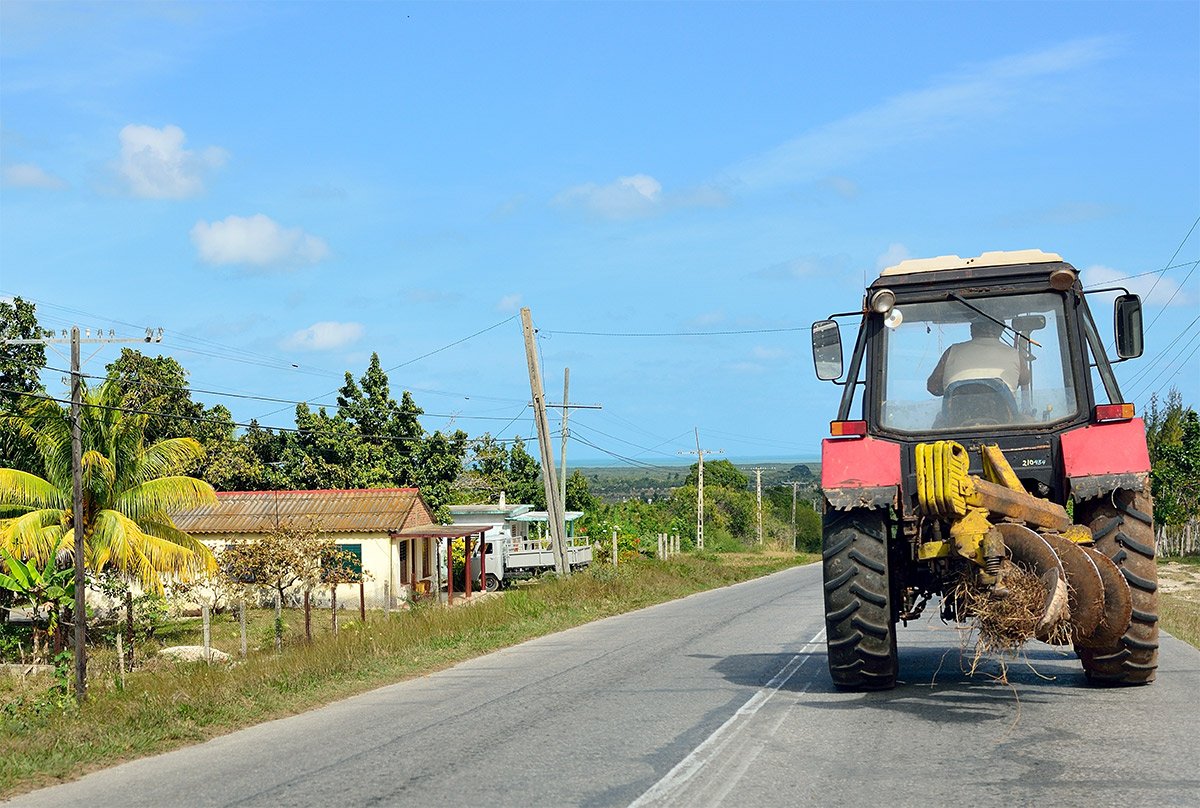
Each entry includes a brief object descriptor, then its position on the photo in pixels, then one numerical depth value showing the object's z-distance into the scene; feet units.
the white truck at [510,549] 164.76
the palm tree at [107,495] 91.35
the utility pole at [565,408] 162.28
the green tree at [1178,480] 164.45
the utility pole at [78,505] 59.77
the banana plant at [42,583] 81.15
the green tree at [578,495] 223.71
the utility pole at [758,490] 282.54
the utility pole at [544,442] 112.27
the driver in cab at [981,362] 35.96
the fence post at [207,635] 73.10
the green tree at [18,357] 116.98
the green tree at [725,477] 361.10
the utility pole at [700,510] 237.45
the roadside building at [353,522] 132.16
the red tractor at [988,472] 30.35
